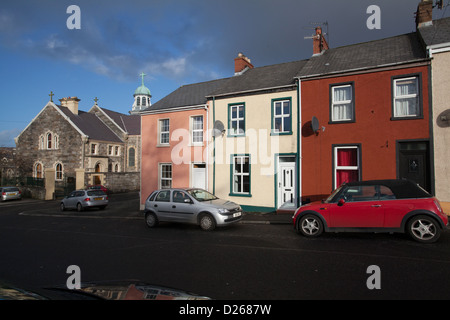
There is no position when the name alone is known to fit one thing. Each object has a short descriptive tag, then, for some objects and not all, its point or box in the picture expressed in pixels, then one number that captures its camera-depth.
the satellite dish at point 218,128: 16.20
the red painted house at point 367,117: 11.70
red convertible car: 7.68
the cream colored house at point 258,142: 14.45
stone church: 36.09
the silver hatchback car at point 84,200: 20.86
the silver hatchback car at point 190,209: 10.75
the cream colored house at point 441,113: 10.98
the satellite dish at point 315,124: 13.16
